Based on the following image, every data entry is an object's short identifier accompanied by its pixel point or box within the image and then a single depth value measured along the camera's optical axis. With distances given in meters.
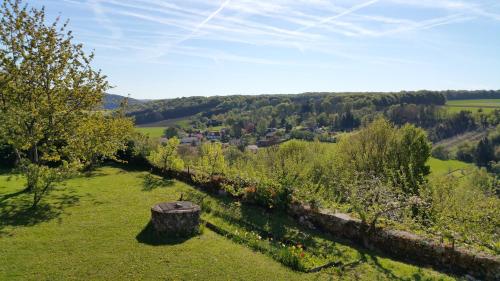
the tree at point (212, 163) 22.00
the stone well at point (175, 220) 13.73
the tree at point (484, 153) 75.69
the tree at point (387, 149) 30.88
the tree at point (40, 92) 16.48
